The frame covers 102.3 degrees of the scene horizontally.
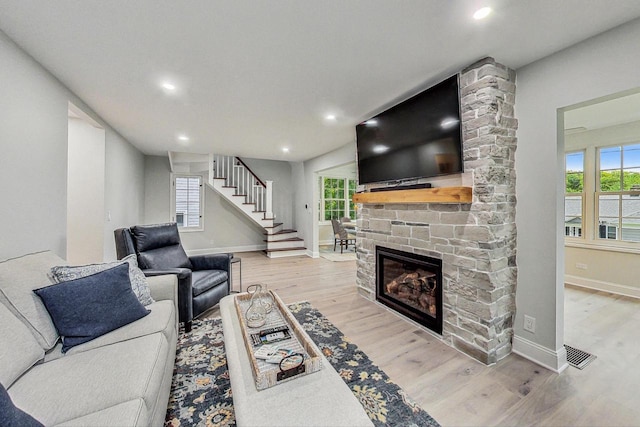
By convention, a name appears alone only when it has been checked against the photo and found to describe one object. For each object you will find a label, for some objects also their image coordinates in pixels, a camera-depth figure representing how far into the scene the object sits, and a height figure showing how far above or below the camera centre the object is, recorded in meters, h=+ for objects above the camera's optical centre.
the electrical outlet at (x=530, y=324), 2.09 -0.90
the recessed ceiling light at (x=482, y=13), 1.52 +1.21
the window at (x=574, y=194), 3.96 +0.31
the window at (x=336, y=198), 7.89 +0.46
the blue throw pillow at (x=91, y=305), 1.46 -0.57
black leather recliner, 2.52 -0.59
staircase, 6.25 +0.40
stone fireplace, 2.06 -0.14
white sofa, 1.03 -0.77
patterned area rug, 1.54 -1.21
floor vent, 2.02 -1.17
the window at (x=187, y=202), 6.46 +0.27
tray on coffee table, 1.23 -0.78
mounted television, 2.25 +0.78
